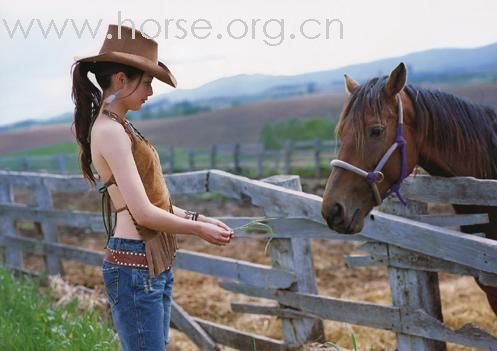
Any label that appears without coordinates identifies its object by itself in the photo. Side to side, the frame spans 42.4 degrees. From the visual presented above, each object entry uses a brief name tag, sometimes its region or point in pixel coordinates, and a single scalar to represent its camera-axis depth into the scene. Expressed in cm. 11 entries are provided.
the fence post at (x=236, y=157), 1999
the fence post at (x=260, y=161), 1919
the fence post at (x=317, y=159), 1740
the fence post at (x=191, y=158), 2234
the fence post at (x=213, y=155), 2120
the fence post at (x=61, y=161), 2589
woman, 224
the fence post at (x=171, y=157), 2273
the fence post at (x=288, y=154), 1906
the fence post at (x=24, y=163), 2797
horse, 289
